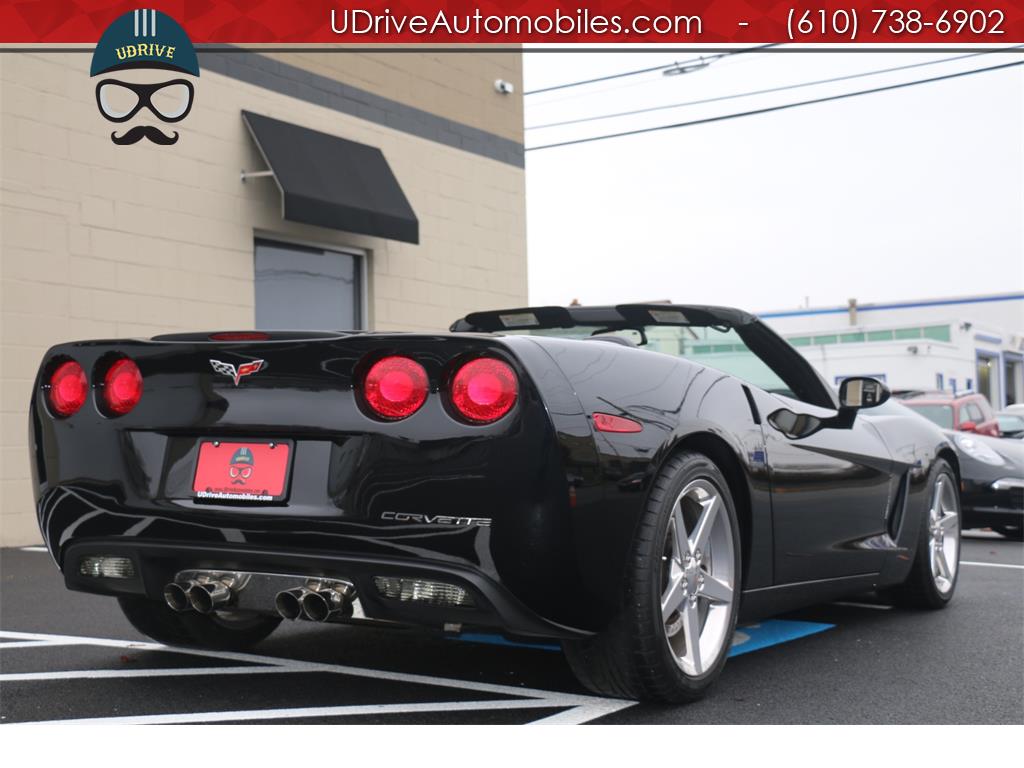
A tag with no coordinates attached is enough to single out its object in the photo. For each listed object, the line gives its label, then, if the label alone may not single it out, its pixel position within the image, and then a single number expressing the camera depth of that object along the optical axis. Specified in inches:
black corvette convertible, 122.6
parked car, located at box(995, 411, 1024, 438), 647.6
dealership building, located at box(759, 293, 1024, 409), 1413.6
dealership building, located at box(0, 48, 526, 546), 356.8
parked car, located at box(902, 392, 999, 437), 515.2
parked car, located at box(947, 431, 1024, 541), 374.0
